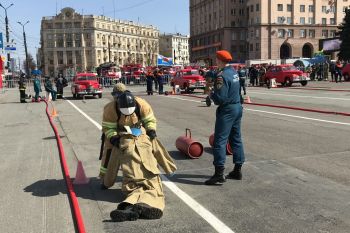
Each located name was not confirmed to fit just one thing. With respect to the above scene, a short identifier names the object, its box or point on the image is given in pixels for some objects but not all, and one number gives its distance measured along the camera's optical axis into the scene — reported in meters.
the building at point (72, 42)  148.25
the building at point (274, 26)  102.06
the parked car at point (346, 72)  36.28
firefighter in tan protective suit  4.76
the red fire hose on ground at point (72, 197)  4.54
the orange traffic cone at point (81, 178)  6.36
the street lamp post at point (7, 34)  47.59
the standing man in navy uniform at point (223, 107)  5.90
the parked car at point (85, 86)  26.94
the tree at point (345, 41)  74.75
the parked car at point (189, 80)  29.50
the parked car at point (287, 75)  32.28
